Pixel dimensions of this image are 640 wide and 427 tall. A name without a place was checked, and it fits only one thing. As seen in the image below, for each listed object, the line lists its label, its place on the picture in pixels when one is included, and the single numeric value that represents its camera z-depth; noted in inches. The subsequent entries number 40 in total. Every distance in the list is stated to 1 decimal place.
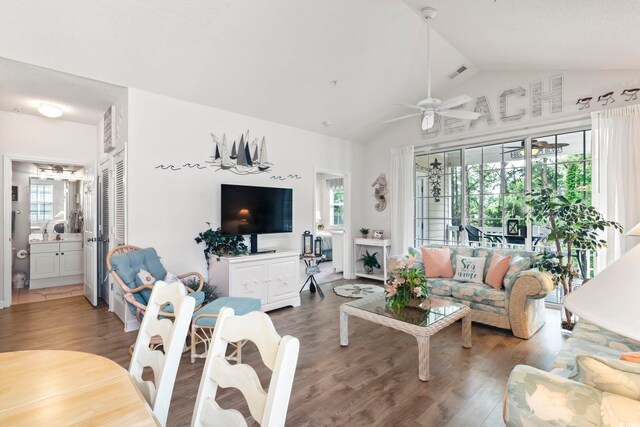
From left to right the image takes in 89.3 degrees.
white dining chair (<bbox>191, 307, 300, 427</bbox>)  32.4
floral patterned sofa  133.4
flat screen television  172.2
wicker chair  119.9
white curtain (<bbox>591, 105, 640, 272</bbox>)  149.6
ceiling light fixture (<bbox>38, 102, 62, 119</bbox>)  161.0
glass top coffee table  102.5
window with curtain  356.8
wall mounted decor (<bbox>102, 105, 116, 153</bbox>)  164.9
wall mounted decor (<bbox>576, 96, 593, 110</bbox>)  164.9
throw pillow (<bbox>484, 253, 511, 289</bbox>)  150.1
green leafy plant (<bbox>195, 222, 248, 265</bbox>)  168.7
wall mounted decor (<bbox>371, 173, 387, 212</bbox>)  254.2
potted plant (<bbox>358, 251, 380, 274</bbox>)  250.3
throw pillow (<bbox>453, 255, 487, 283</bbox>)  161.3
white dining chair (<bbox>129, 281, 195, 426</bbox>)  46.2
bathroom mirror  236.5
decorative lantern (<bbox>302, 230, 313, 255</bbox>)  219.9
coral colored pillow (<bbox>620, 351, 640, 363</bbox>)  58.5
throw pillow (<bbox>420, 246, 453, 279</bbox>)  172.9
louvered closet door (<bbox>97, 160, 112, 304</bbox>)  181.3
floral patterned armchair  44.5
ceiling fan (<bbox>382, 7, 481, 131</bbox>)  127.0
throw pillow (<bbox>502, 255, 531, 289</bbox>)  140.6
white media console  158.7
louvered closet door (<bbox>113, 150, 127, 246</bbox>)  151.7
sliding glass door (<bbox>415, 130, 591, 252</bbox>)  177.3
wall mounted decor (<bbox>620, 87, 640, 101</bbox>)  151.4
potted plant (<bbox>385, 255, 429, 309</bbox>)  121.6
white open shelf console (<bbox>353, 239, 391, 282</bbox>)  242.1
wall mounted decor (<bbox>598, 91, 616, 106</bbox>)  158.3
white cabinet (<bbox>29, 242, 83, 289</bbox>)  218.4
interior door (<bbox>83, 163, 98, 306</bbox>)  182.5
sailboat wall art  179.2
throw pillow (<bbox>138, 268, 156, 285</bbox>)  125.3
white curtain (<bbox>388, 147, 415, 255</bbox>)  235.0
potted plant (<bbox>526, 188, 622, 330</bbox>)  141.6
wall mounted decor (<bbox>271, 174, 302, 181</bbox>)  206.2
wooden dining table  35.8
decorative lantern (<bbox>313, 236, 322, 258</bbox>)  222.7
